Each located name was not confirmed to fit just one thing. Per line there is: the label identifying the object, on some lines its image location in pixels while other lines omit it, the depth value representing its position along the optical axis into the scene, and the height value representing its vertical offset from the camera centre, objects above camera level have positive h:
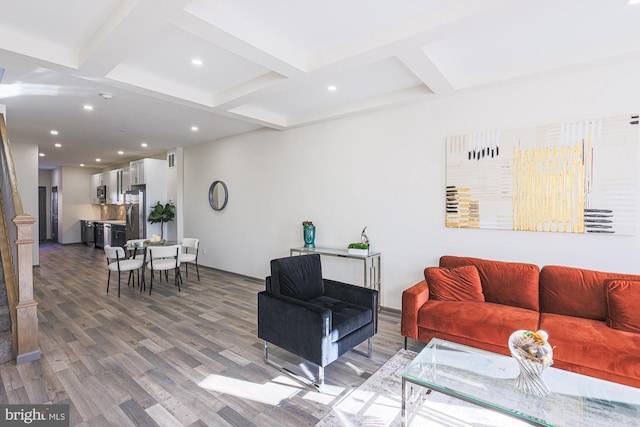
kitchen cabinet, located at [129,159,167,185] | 7.37 +0.86
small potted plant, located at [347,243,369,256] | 4.05 -0.54
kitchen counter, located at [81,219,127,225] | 8.61 -0.43
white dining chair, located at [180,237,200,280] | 5.64 -0.74
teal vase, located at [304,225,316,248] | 4.80 -0.42
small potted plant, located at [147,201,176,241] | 7.21 -0.14
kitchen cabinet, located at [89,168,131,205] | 8.57 +0.69
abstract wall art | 2.79 +0.29
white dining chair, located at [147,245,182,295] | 4.95 -0.79
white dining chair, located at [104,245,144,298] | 4.81 -0.88
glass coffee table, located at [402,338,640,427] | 1.59 -1.03
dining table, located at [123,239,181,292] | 5.14 -0.64
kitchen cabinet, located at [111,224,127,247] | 8.14 -0.74
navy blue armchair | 2.42 -0.91
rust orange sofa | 2.21 -0.90
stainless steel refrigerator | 7.34 -0.19
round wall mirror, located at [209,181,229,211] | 6.43 +0.25
